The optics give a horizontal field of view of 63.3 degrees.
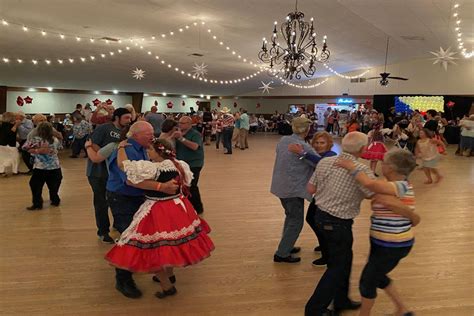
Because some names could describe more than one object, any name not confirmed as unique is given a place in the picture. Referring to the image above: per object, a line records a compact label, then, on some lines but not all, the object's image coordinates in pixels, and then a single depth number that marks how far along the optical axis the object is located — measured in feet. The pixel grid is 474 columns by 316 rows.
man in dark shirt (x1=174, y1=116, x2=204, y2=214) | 14.42
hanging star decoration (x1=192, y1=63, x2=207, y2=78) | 36.86
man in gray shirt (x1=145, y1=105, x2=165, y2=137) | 17.47
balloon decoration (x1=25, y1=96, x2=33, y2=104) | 48.61
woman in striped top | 6.93
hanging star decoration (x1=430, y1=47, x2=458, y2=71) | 21.63
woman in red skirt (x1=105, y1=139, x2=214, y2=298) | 8.16
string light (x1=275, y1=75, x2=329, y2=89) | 67.47
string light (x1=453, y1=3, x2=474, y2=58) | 23.34
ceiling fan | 38.00
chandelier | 20.65
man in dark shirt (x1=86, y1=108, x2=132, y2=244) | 10.95
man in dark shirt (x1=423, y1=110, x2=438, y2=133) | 27.43
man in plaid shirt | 7.41
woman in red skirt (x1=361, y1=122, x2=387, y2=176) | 22.53
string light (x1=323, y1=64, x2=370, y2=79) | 57.01
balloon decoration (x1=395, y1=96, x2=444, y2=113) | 53.72
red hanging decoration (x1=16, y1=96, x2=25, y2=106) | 47.74
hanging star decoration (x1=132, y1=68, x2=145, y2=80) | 40.41
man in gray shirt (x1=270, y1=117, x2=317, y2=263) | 10.07
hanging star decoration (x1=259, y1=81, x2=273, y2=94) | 67.79
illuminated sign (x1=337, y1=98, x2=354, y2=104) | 65.04
